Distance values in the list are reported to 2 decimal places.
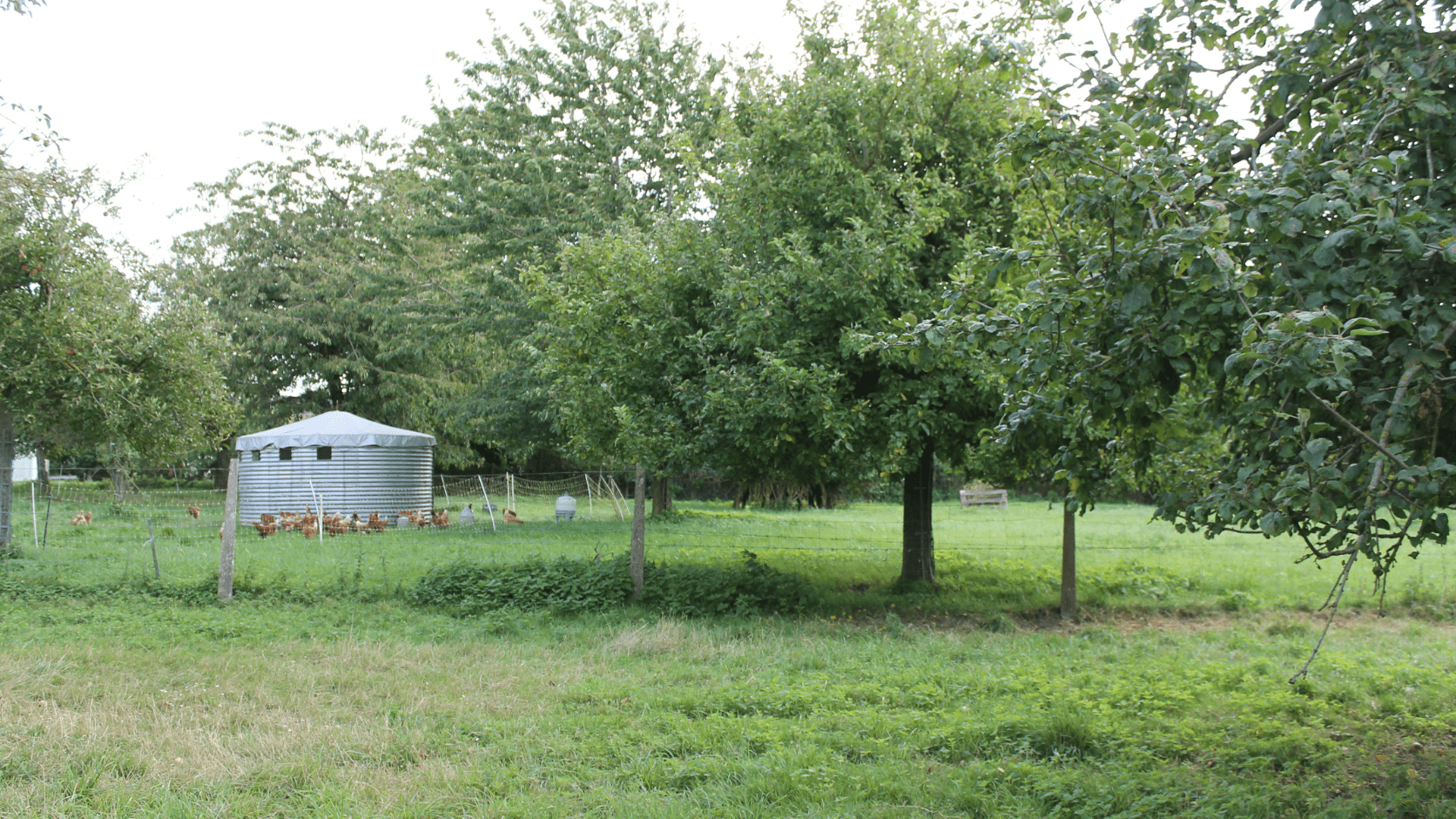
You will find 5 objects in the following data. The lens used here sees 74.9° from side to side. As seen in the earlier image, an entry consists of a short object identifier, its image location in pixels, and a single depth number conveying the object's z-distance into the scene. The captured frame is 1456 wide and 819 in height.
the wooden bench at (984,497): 32.38
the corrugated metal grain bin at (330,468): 22.11
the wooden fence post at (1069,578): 10.16
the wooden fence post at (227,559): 10.48
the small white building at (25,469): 43.12
